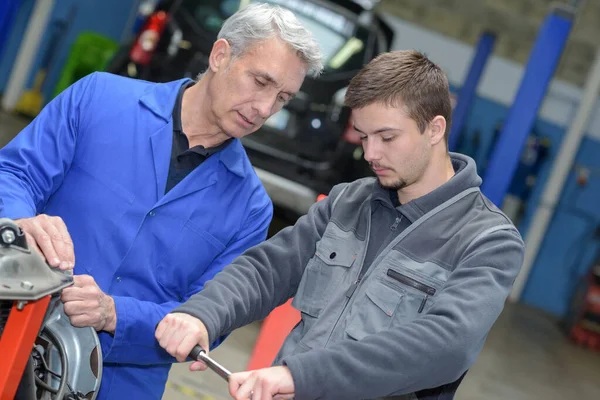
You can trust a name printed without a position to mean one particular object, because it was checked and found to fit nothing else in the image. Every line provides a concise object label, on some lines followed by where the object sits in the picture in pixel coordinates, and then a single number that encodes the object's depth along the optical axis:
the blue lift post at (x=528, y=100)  5.18
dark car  4.91
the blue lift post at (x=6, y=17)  7.01
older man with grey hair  2.05
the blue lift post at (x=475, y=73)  9.63
